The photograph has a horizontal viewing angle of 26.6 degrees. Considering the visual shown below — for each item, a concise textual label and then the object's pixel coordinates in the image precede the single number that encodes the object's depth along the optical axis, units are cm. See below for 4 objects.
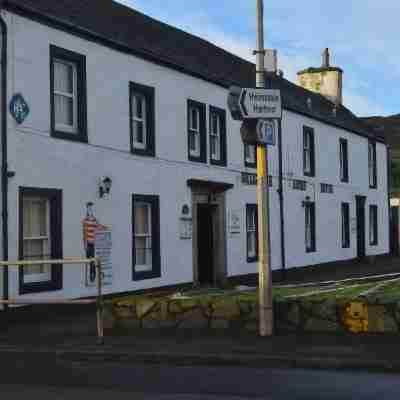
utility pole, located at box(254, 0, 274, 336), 1221
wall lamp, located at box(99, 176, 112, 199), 1792
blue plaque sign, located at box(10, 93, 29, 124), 1541
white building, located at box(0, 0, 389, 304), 1584
